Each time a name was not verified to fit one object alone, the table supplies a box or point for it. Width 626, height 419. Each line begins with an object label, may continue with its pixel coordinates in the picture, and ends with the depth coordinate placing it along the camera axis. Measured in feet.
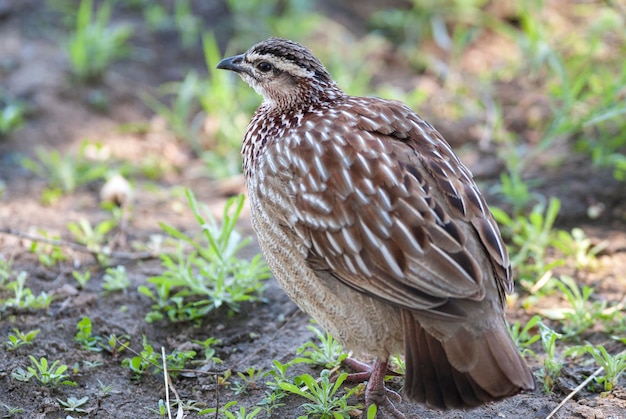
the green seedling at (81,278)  30.94
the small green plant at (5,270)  30.05
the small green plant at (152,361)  26.91
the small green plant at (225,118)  42.45
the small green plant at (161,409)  24.89
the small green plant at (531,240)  32.17
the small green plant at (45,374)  25.21
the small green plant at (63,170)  39.17
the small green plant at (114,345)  27.50
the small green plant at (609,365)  25.54
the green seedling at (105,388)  25.67
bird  21.62
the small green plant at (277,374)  25.41
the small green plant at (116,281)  30.60
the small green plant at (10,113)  42.47
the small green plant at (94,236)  33.09
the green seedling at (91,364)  26.76
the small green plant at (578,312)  28.91
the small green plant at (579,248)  33.30
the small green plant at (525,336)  27.16
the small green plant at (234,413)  23.67
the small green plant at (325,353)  27.09
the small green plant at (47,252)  32.35
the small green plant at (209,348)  27.55
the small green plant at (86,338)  27.63
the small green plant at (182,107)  44.34
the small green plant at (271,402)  24.86
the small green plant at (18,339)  26.61
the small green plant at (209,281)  29.50
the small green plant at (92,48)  45.85
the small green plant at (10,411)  24.00
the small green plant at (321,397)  24.39
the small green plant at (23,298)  28.71
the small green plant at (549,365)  25.98
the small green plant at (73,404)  24.68
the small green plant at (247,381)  26.22
